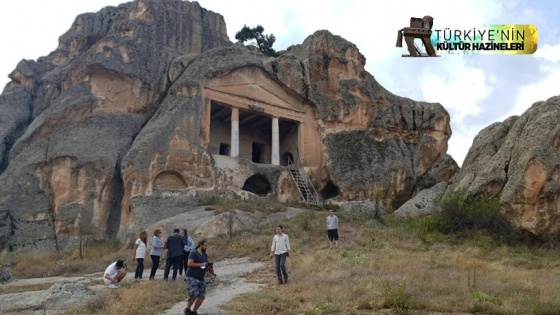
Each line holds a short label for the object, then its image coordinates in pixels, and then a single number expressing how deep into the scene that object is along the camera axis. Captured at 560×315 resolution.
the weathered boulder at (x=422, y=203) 24.83
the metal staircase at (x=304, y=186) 28.75
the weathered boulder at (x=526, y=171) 18.17
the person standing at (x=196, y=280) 8.95
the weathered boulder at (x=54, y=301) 10.56
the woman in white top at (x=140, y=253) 13.41
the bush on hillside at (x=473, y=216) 18.69
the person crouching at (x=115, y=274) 12.51
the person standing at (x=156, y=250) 13.44
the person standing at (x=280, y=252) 11.88
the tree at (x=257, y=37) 43.47
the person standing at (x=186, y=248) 13.86
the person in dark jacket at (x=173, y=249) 12.98
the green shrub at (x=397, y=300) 9.20
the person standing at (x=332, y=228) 16.91
